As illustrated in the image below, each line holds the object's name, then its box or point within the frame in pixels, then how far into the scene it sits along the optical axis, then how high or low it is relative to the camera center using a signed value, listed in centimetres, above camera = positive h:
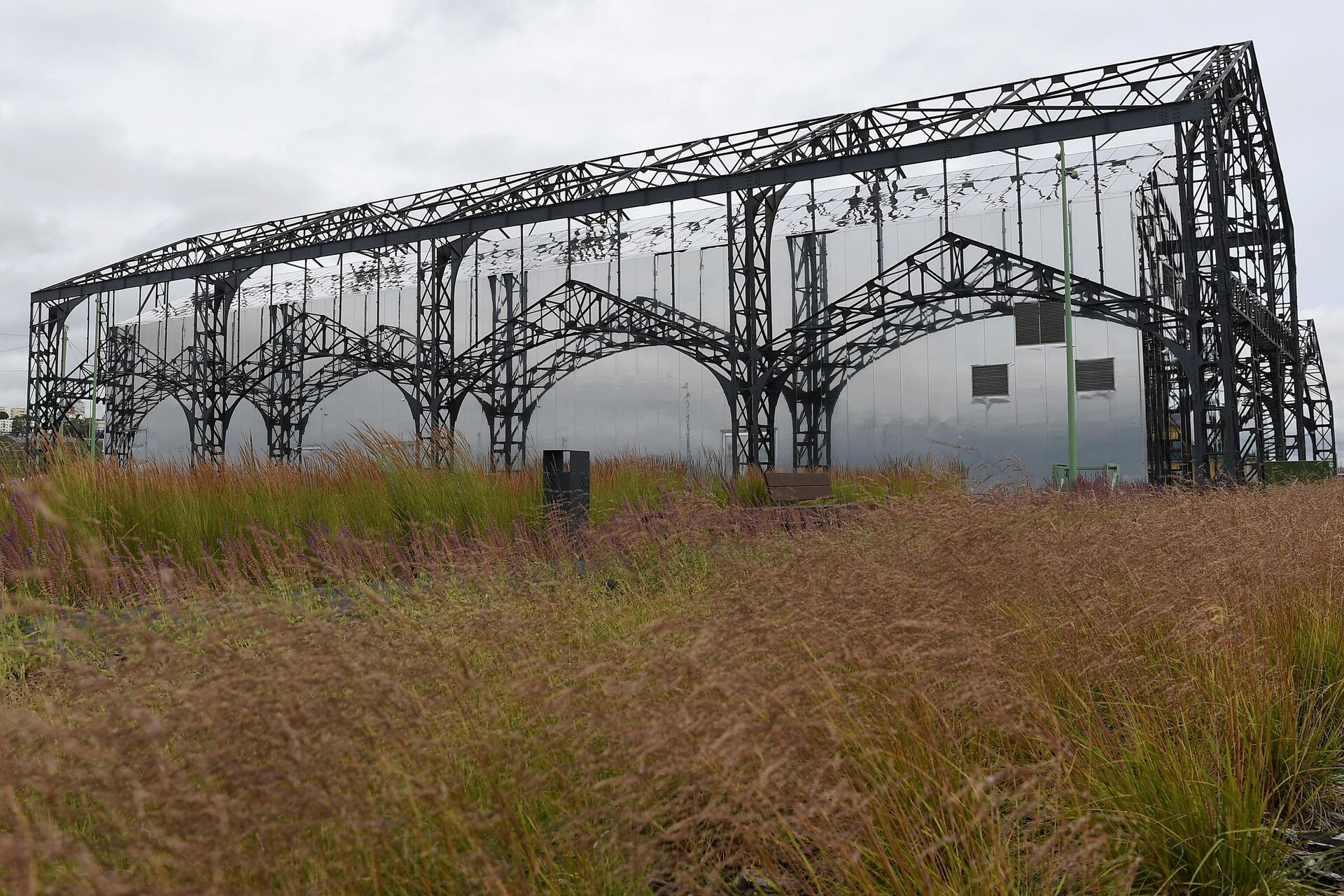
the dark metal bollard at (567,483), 711 -20
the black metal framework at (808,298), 1658 +376
